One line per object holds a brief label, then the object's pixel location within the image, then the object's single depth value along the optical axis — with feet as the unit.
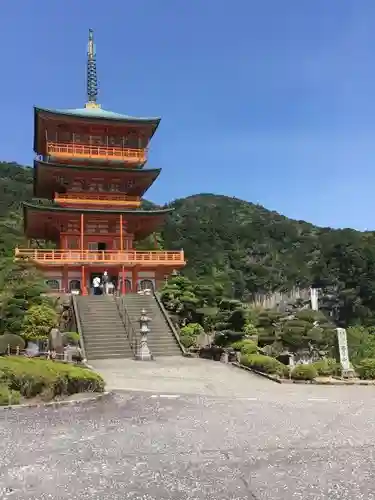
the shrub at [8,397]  34.63
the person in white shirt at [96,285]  98.94
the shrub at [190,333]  74.28
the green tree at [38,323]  68.69
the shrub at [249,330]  78.01
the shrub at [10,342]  60.54
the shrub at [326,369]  53.62
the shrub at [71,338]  66.54
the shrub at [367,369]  52.19
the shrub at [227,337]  72.95
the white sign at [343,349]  55.58
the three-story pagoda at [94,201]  101.71
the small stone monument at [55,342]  59.59
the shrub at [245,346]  65.31
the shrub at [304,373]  49.49
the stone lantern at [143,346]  64.44
